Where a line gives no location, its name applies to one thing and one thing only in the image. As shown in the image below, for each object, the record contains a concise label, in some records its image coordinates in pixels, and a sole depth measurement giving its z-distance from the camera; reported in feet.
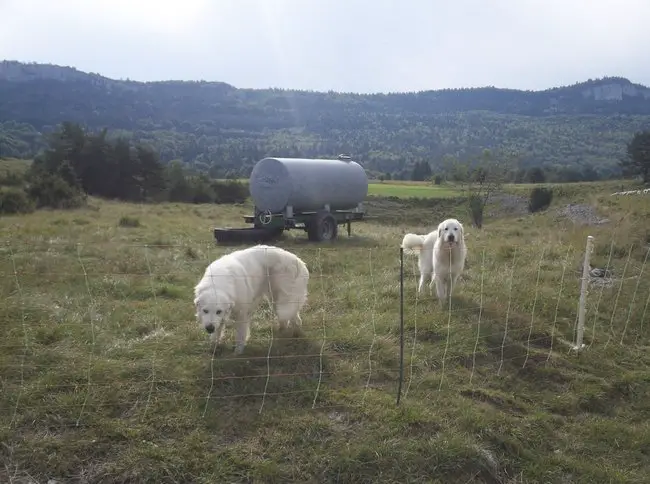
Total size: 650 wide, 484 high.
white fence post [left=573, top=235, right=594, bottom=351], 22.35
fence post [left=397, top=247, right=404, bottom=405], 16.84
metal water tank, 55.06
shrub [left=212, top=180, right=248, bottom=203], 146.69
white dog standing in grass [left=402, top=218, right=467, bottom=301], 27.99
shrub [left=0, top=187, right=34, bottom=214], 73.46
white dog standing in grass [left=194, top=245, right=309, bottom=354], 19.31
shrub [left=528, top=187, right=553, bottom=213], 131.64
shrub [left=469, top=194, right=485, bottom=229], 93.56
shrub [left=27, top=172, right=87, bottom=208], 87.15
